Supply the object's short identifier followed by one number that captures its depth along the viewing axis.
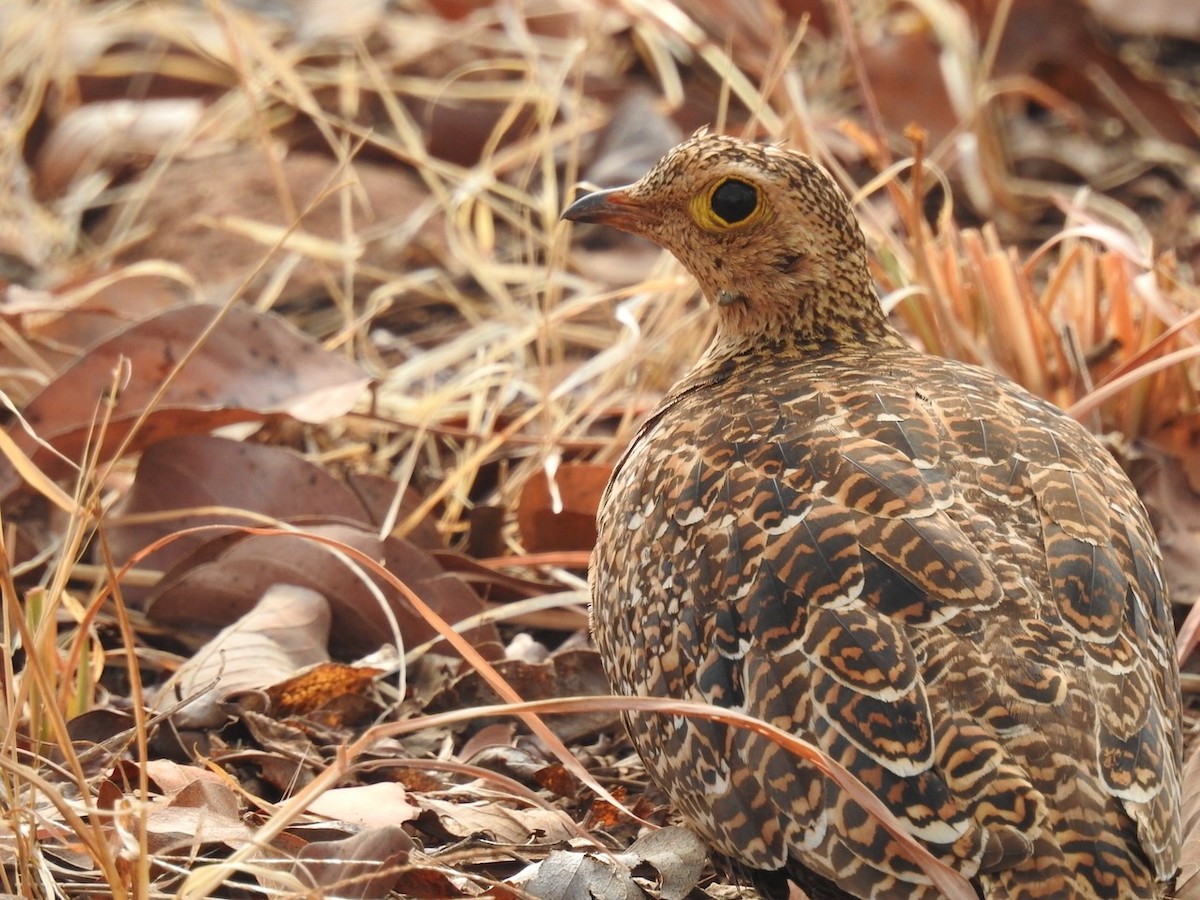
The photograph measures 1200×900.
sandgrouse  5.36
